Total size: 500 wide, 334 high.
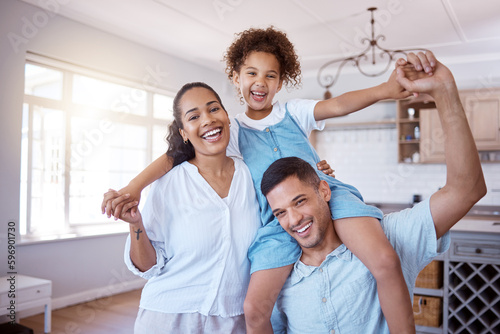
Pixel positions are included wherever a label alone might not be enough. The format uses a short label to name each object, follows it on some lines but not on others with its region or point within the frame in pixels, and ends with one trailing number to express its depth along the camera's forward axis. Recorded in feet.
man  4.67
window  14.96
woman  4.71
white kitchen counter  10.72
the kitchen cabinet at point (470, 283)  10.59
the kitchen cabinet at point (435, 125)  19.02
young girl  4.47
